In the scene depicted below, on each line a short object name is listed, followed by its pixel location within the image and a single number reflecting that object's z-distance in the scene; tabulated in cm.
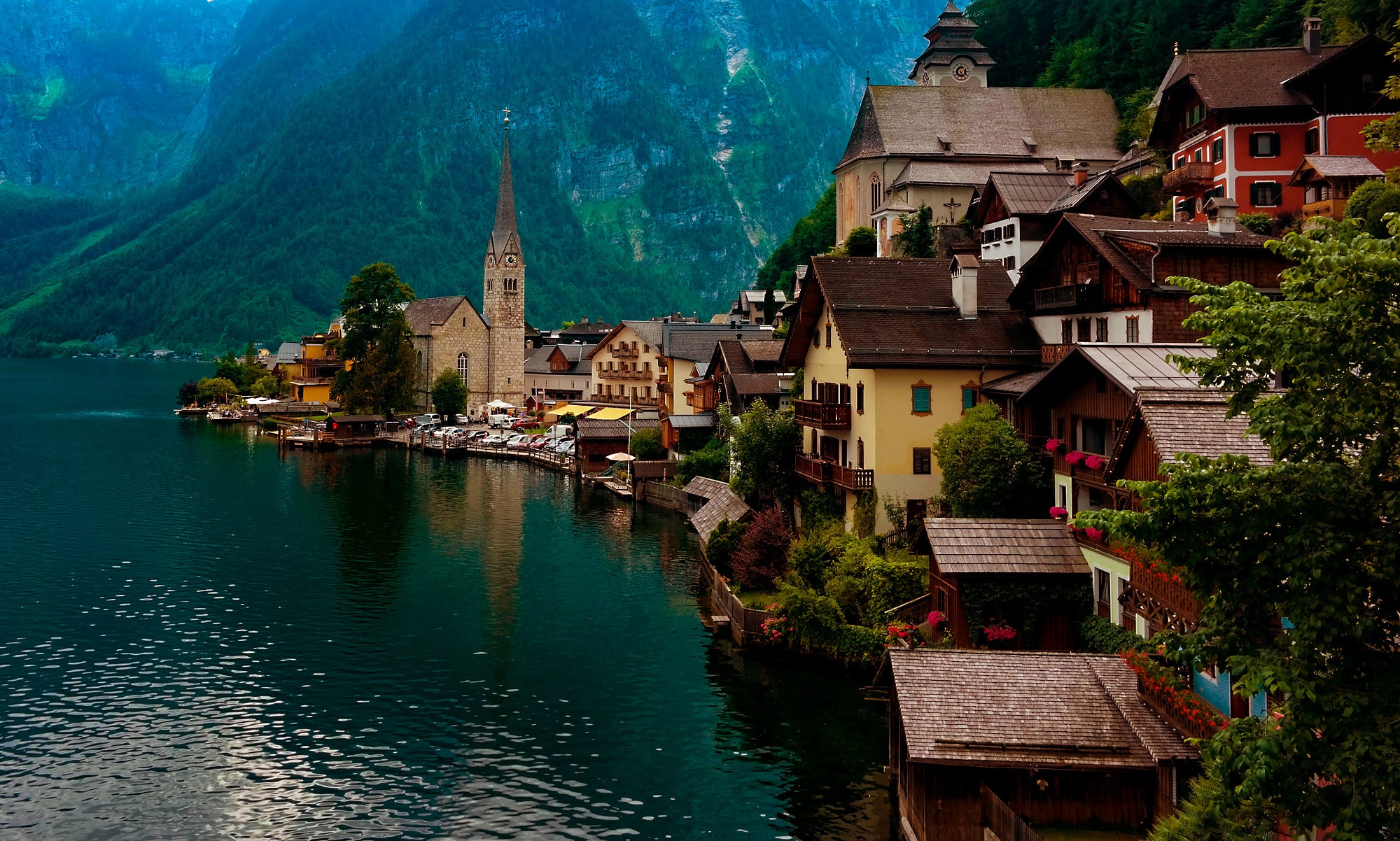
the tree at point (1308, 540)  1155
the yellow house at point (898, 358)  4056
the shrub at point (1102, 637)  2686
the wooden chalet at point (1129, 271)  3512
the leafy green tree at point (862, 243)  8438
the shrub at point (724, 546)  4609
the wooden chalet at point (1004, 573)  2947
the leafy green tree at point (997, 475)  3478
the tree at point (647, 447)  8194
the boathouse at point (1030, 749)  2092
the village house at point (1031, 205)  5153
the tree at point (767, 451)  4881
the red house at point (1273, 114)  5369
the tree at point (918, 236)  7331
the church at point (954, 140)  8625
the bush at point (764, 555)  4144
